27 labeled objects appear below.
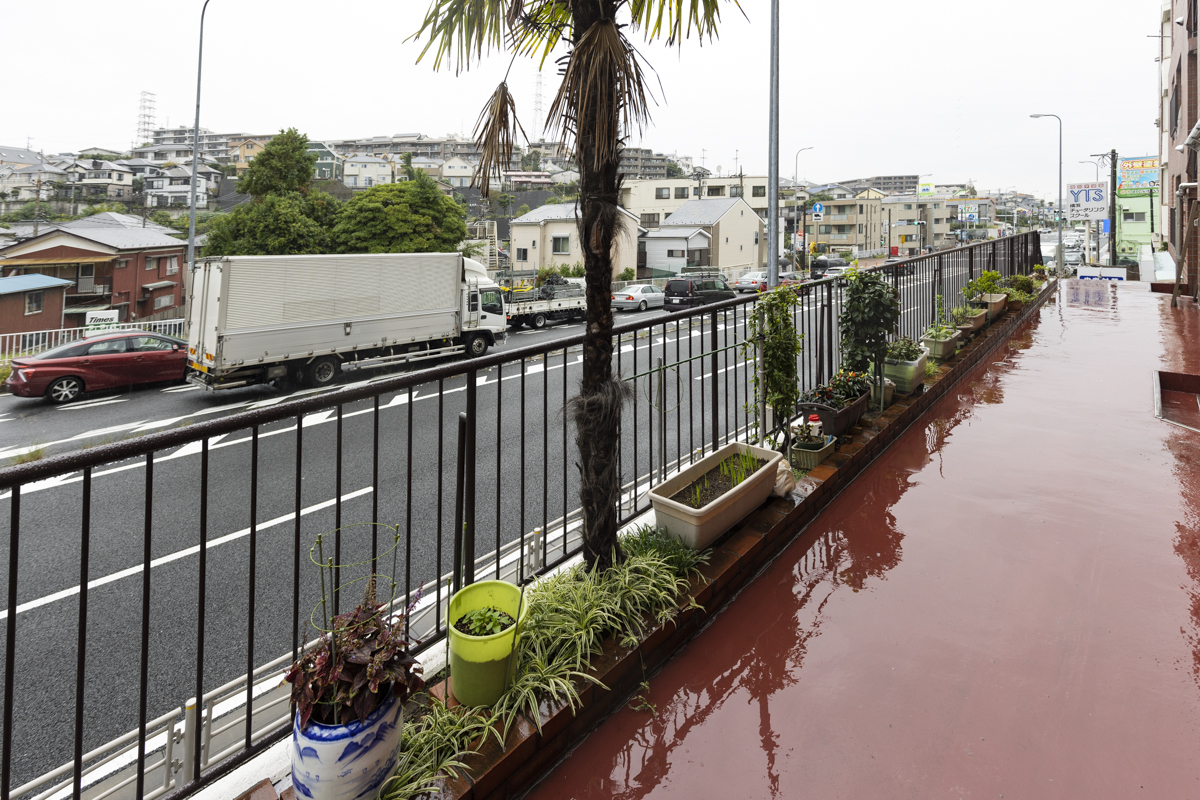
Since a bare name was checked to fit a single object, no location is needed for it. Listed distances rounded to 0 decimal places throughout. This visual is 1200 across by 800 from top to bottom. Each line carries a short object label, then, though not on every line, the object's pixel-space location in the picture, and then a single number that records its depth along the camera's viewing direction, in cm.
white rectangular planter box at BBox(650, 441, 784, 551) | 316
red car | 1523
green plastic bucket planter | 209
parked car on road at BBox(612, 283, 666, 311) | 3089
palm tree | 231
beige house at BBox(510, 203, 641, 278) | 4875
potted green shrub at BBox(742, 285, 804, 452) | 407
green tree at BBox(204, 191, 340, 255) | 3519
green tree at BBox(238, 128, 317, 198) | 3709
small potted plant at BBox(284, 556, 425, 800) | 167
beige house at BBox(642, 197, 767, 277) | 5272
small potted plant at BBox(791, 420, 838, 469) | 438
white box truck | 1479
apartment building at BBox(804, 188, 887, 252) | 7950
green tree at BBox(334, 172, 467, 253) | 3788
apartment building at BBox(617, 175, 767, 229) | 7056
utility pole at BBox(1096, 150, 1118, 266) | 3200
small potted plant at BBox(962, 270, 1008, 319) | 988
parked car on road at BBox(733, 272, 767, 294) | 3759
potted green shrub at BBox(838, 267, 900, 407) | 512
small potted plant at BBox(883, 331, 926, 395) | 591
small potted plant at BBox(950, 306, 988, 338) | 873
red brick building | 3431
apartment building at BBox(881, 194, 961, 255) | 8831
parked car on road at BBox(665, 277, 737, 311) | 3159
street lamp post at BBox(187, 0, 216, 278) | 2378
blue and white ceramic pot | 166
